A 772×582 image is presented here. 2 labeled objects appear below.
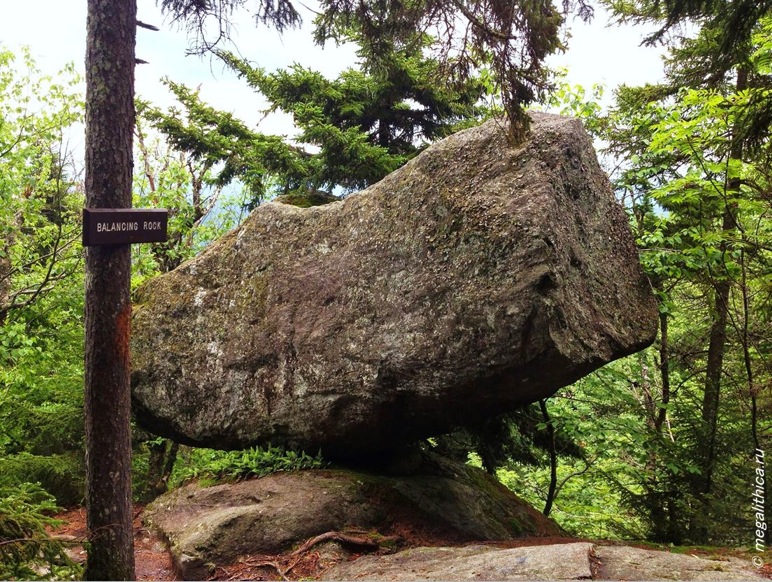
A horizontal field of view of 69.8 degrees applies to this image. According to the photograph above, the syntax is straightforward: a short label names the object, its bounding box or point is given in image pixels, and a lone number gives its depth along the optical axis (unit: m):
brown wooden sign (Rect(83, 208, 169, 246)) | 4.76
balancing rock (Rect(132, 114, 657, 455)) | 6.30
